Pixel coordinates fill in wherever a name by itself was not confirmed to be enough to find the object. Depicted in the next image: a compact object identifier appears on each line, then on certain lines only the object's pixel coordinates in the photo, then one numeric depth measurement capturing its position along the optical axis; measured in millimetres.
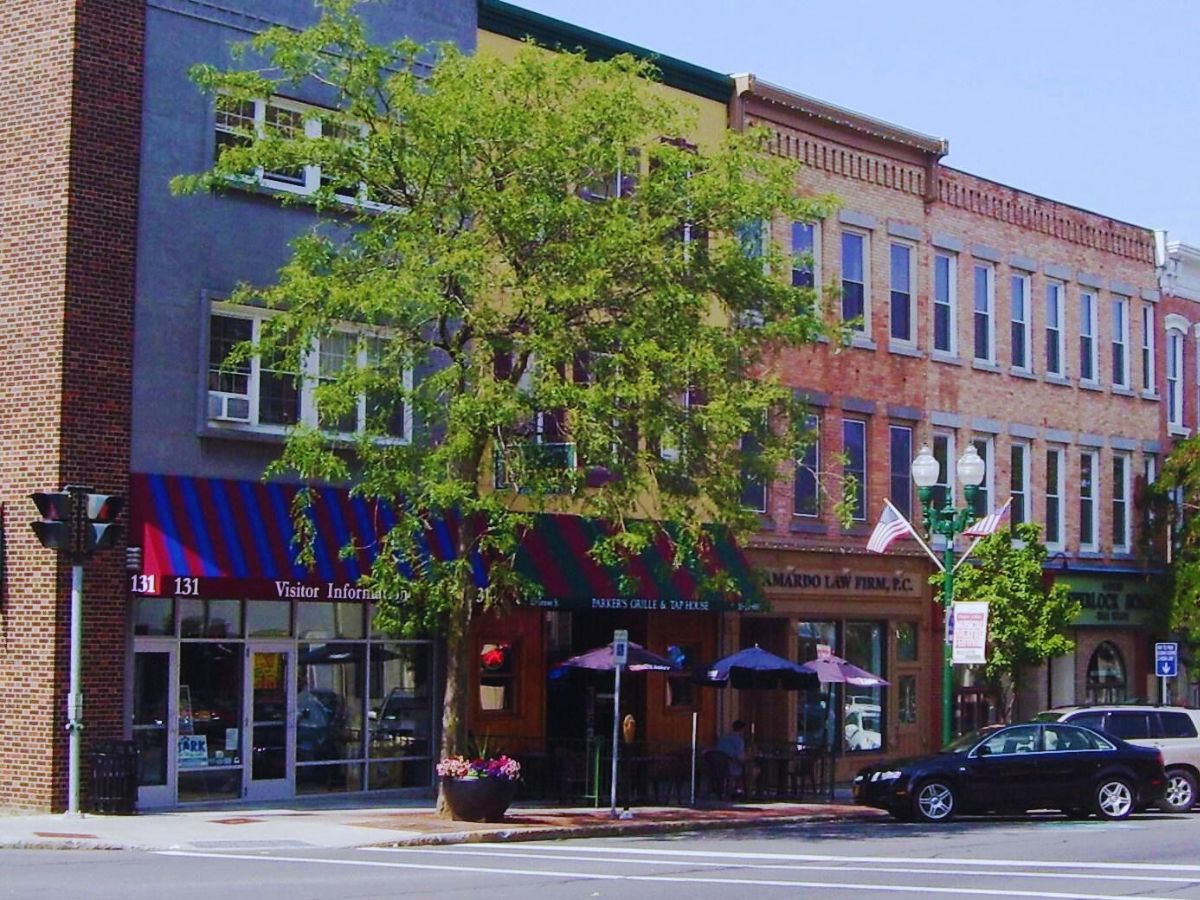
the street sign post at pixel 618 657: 26422
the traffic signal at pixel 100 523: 24062
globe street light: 30484
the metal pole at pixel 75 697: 24172
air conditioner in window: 26562
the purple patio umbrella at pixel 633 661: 28312
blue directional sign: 40250
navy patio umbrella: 30125
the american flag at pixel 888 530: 33344
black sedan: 27828
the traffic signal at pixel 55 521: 23859
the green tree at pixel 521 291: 23422
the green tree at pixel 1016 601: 35906
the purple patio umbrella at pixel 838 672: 31328
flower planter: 24828
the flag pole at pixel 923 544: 33481
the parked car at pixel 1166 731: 30500
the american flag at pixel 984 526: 32719
